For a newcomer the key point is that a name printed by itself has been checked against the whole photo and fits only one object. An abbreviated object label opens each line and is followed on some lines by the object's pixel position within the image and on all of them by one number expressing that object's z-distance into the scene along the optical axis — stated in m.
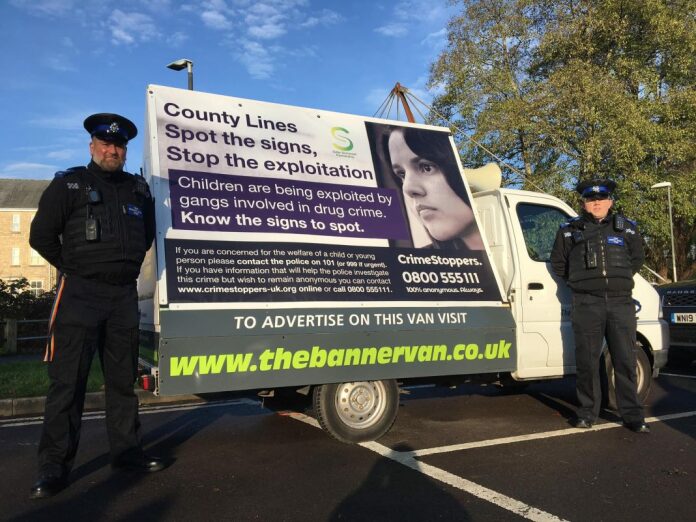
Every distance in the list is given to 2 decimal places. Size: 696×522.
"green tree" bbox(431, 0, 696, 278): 17.30
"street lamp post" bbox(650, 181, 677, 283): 16.89
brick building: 46.94
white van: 4.02
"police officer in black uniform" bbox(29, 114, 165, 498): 3.67
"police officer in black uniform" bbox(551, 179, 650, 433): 5.10
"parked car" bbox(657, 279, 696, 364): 8.44
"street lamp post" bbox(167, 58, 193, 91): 12.72
